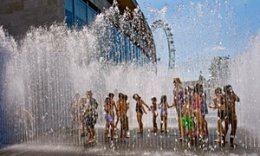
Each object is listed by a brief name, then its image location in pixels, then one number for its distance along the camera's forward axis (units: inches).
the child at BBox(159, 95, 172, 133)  503.2
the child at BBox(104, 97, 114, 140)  453.7
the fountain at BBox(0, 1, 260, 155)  716.0
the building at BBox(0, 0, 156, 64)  901.8
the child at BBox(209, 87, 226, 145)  382.3
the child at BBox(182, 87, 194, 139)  407.0
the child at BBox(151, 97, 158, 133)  533.0
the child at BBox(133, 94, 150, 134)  510.9
